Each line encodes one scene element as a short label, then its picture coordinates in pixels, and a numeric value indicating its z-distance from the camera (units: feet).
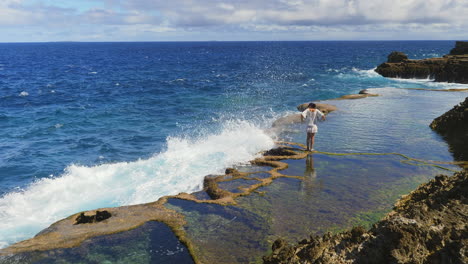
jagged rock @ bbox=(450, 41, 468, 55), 226.17
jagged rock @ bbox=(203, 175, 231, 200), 40.37
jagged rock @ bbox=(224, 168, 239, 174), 48.34
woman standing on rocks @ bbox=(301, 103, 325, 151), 54.34
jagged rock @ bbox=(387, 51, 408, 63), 230.68
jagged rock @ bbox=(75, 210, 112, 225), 36.65
